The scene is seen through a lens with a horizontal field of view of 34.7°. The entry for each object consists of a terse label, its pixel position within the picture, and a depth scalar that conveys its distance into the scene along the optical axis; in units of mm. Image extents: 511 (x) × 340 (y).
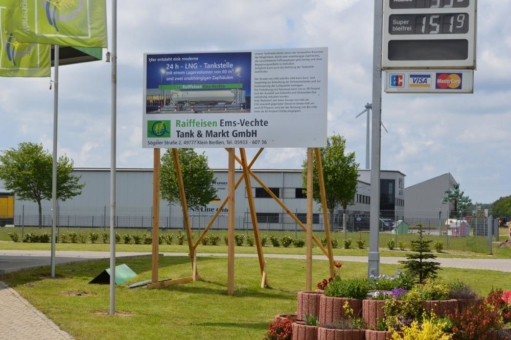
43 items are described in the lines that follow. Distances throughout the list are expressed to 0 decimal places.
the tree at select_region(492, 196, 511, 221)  152500
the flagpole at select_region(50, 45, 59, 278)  19922
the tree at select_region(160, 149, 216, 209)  62375
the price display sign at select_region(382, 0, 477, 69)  13328
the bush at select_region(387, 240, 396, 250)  40094
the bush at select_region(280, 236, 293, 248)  41000
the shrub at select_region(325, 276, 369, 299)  10391
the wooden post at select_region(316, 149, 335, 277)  18422
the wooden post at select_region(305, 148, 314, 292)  17422
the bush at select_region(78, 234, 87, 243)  44125
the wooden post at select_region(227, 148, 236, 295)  17938
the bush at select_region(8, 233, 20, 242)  45312
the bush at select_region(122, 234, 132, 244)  43906
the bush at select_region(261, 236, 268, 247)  41006
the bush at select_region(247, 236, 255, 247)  41500
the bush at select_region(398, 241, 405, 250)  40781
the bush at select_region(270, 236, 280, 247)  41281
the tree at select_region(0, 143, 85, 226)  62000
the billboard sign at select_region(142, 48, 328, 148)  17547
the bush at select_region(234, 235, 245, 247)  41444
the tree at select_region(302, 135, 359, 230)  60875
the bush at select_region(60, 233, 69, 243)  44219
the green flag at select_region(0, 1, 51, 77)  20578
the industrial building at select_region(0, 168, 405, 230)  67812
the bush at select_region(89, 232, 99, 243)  44281
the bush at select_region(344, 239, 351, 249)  40125
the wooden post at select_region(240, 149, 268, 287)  19359
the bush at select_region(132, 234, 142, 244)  43844
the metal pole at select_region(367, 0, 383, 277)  12977
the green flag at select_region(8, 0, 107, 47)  15000
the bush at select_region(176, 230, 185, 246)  42962
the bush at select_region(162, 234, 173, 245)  43238
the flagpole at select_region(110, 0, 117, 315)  14492
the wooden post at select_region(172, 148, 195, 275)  19670
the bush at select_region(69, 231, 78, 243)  44156
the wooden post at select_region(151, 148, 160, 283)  18562
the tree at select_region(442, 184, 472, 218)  106125
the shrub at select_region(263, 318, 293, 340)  10406
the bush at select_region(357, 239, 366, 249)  40562
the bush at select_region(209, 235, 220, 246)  41934
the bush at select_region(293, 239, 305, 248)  41094
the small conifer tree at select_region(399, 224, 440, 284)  13102
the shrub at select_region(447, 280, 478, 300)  10687
